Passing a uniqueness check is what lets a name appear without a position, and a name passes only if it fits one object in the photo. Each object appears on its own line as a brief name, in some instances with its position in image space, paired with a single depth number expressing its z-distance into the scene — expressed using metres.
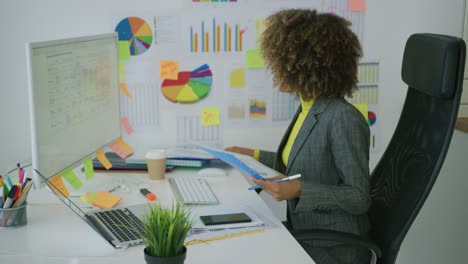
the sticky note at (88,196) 3.24
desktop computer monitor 2.94
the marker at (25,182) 2.97
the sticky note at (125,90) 3.86
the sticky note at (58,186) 3.04
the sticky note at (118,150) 3.62
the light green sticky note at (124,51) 3.84
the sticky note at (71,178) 3.15
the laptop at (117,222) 2.87
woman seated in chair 3.14
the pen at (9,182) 3.02
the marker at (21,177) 3.01
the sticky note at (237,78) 3.92
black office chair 2.98
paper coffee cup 3.49
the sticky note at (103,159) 3.46
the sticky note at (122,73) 3.85
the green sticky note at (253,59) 3.91
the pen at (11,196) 2.93
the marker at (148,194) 3.27
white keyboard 3.22
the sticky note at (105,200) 3.19
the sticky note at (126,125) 3.91
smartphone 3.01
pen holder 2.94
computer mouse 3.55
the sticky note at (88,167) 3.32
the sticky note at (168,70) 3.87
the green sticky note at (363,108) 4.03
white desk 2.78
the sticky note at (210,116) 3.93
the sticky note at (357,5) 3.95
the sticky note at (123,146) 3.66
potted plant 2.53
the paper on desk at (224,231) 2.91
